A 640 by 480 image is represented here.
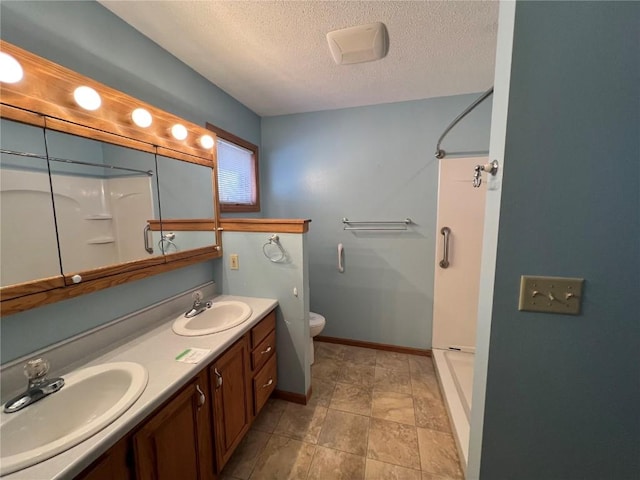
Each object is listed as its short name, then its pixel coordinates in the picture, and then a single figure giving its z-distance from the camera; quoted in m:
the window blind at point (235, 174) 2.34
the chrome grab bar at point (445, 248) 2.46
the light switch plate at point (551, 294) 0.80
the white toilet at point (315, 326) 2.30
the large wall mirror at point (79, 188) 0.94
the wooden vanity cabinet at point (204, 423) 0.85
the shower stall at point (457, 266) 2.37
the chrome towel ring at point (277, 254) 1.80
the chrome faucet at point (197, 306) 1.58
